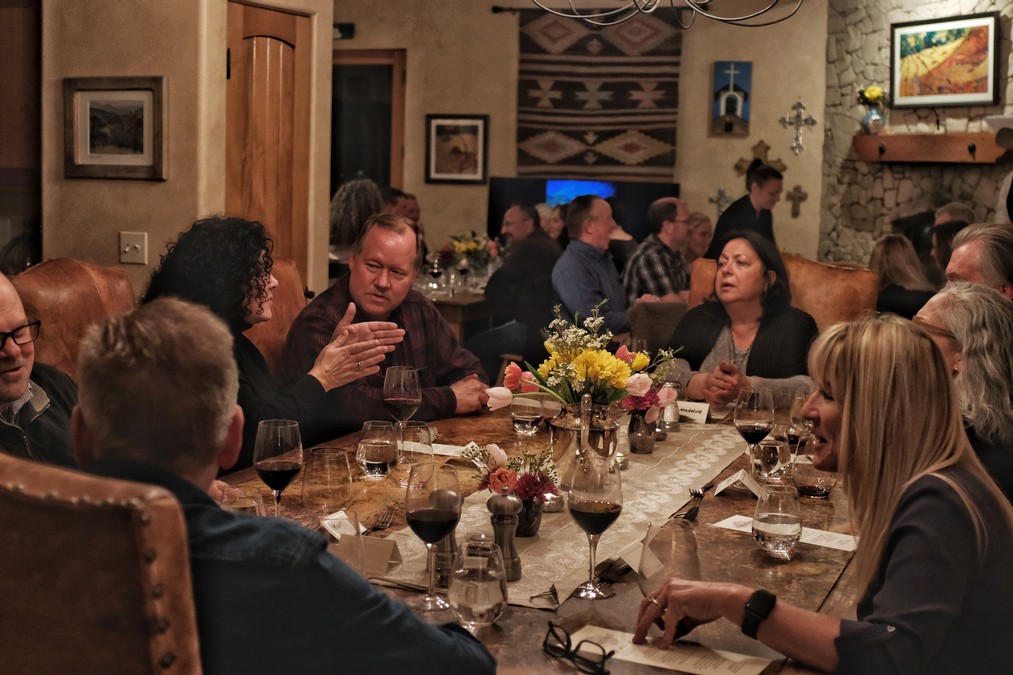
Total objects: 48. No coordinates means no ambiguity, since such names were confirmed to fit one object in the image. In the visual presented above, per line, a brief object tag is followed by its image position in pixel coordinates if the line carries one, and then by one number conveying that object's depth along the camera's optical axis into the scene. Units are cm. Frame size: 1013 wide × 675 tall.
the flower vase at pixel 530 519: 206
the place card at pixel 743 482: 241
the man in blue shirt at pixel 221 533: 114
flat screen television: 950
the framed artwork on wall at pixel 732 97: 929
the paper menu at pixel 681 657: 153
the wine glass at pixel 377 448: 234
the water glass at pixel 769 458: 247
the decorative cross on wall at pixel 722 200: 935
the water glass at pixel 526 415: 288
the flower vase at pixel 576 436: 236
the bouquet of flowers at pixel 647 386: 255
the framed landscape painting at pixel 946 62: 778
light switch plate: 451
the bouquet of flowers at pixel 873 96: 851
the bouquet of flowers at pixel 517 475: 200
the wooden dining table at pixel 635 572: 161
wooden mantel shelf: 778
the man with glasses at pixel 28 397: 221
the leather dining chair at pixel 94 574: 107
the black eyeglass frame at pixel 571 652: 150
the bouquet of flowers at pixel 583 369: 247
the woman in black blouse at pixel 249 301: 298
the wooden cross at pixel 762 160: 925
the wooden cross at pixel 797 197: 921
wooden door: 478
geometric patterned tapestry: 953
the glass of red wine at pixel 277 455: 204
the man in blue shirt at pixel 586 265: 588
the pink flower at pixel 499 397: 261
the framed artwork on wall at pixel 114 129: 443
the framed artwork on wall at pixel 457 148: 995
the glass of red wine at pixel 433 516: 170
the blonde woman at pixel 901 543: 150
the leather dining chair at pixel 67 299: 324
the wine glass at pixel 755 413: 259
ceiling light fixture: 898
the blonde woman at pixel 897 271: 554
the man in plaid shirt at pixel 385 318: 335
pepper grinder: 185
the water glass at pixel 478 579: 155
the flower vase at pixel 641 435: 286
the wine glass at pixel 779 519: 200
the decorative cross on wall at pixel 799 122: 910
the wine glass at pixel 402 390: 269
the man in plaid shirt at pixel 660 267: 689
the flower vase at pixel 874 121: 857
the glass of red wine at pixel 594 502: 177
